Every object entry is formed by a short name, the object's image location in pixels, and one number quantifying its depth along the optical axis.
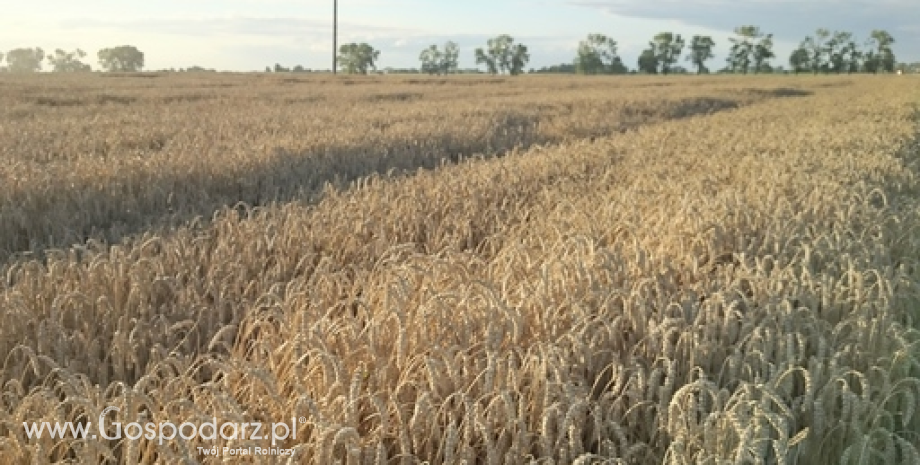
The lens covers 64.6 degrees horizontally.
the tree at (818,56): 104.57
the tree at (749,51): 102.50
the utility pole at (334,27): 50.97
